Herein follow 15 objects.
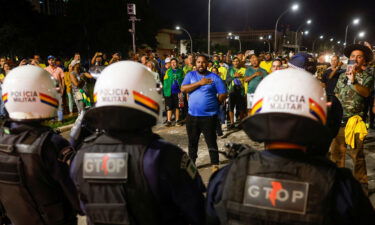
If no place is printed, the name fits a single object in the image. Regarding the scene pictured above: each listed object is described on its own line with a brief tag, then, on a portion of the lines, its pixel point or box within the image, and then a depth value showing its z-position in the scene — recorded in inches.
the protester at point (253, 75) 311.4
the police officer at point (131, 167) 65.5
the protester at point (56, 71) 382.3
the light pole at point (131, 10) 494.4
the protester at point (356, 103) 163.2
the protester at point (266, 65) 376.5
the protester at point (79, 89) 326.6
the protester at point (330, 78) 240.9
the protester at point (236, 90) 346.0
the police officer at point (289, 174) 55.7
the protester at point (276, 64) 277.4
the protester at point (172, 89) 355.9
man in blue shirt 198.4
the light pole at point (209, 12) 751.2
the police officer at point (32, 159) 78.9
